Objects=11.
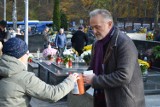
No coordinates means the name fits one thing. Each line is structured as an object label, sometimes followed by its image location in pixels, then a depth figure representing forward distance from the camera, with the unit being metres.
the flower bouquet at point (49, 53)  9.20
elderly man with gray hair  2.70
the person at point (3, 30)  7.94
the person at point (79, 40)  12.14
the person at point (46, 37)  18.00
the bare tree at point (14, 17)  27.23
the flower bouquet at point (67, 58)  7.72
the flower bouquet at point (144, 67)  5.95
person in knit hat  2.46
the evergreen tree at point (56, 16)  34.68
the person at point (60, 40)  14.48
